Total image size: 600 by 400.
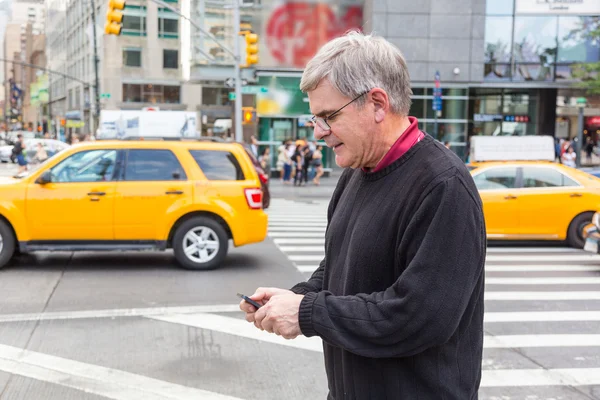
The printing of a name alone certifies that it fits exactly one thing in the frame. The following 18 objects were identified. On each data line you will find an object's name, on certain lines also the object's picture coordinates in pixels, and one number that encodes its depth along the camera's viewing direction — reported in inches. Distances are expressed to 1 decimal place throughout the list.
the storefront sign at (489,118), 1350.9
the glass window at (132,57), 2198.6
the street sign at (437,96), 999.4
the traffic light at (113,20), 781.3
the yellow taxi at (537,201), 469.4
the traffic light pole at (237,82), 919.0
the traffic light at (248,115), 991.0
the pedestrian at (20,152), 1167.0
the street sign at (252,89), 974.7
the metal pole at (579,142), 1072.3
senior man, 74.5
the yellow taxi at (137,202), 360.8
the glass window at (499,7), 1251.8
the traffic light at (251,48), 874.8
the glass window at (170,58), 2252.7
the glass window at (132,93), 2208.4
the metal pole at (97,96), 1600.5
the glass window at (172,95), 2268.7
